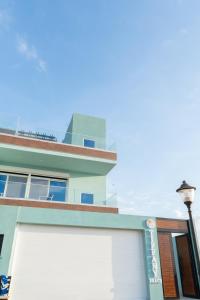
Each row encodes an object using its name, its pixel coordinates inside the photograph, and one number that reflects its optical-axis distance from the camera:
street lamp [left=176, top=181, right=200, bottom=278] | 6.31
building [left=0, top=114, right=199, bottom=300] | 9.41
